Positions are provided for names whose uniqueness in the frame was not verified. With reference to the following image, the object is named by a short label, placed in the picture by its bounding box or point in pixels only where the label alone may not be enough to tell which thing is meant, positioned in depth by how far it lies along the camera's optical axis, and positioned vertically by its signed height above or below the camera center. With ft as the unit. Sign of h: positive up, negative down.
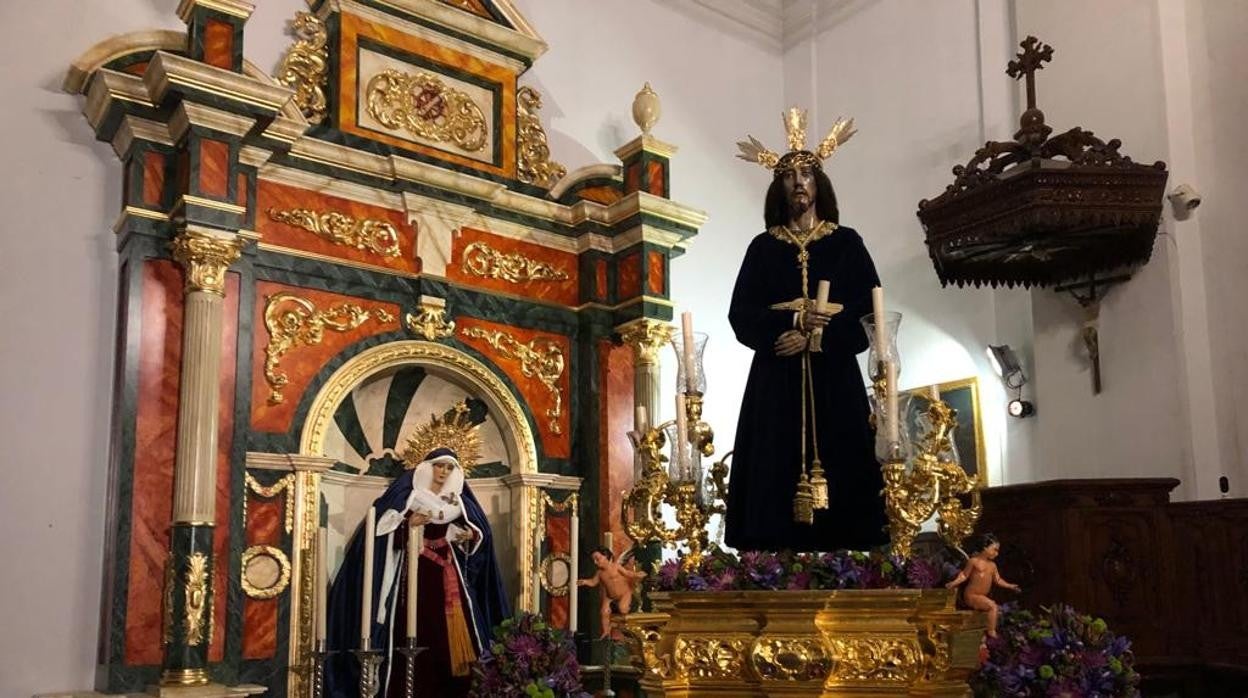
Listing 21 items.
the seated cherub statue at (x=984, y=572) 18.13 -0.80
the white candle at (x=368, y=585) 16.60 -0.83
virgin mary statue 21.01 -1.10
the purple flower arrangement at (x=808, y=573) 11.10 -0.49
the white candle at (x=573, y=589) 18.51 -1.00
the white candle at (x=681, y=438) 13.07 +0.94
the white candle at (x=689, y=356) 13.34 +1.87
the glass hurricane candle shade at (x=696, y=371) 13.38 +1.72
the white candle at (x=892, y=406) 11.39 +1.10
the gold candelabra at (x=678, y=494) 12.96 +0.33
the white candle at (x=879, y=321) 11.85 +1.98
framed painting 27.40 +2.17
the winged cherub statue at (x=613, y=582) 20.95 -1.01
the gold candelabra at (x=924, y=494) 11.27 +0.25
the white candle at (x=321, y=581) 19.67 -0.87
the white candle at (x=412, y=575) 17.31 -0.70
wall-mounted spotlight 26.43 +3.24
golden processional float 10.64 -0.95
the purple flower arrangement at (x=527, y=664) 16.31 -1.93
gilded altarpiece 19.63 +4.33
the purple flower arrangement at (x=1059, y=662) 12.58 -1.54
